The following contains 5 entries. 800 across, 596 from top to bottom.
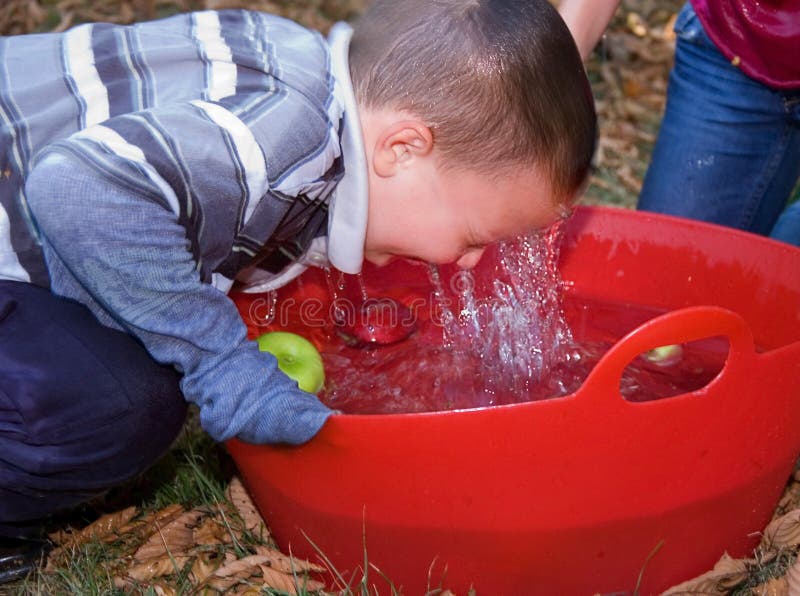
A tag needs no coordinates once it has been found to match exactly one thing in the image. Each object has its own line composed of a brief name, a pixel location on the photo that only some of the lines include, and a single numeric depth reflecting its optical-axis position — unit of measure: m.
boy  1.30
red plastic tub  1.29
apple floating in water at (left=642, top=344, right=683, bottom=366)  1.92
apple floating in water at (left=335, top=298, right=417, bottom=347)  2.03
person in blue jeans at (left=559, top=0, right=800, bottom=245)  2.03
